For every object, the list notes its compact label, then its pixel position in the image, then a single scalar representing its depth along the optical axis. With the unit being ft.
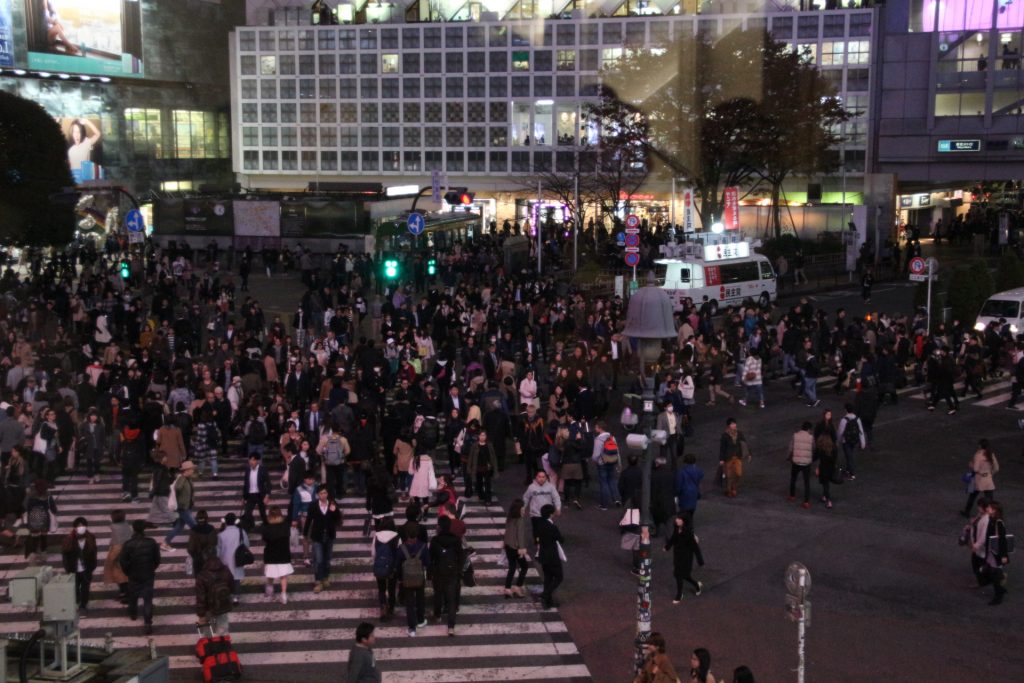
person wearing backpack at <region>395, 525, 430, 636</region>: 46.65
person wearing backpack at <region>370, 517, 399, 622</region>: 47.42
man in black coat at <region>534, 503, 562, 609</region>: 48.83
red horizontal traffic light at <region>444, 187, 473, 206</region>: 109.81
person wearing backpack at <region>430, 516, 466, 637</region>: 46.96
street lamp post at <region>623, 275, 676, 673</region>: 46.03
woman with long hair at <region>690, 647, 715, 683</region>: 34.96
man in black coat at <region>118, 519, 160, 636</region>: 46.75
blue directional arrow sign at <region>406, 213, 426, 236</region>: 116.94
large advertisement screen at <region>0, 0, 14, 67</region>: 229.45
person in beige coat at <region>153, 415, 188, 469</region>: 63.93
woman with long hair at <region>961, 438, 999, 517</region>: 59.36
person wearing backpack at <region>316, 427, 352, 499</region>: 62.39
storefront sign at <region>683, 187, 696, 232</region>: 221.48
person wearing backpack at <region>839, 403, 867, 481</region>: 67.56
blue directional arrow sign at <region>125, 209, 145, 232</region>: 137.62
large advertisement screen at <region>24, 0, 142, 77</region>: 237.04
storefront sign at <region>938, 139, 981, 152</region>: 198.59
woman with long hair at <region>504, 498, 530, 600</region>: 50.21
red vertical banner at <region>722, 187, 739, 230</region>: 177.88
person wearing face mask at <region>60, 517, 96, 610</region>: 47.88
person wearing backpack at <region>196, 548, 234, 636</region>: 44.37
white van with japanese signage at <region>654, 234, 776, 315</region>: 128.36
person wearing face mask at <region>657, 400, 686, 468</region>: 67.46
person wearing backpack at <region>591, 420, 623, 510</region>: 62.85
